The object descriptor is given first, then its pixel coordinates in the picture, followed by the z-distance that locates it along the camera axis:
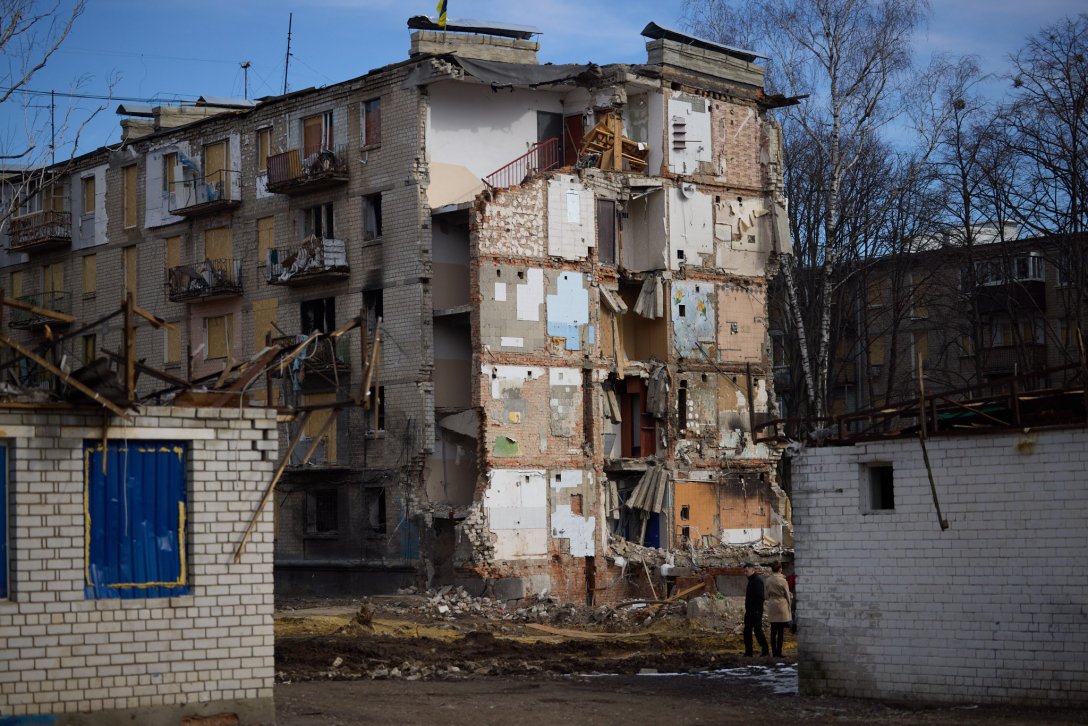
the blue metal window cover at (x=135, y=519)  16.30
